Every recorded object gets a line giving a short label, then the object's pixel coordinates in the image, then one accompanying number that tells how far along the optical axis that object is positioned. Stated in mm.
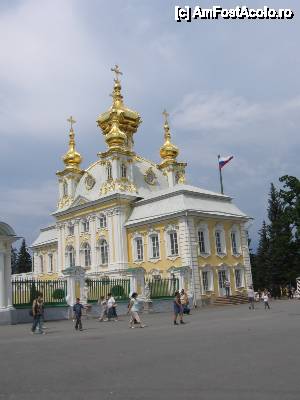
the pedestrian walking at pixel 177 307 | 19495
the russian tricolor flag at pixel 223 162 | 44950
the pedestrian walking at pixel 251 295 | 28922
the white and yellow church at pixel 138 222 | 39188
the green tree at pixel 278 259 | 50750
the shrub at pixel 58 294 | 28953
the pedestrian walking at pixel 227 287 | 39625
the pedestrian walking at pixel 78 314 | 19391
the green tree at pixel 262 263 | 54500
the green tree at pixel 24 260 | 84188
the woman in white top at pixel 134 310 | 19406
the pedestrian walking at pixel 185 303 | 25562
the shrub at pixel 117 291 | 31438
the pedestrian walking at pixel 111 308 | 24586
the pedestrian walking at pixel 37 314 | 18359
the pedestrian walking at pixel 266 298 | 28277
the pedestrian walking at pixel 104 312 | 25078
